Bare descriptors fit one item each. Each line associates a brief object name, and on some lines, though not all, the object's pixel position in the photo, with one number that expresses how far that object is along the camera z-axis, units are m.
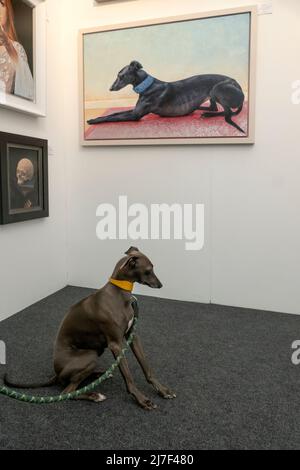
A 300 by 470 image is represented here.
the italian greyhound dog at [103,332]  1.85
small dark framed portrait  2.89
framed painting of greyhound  3.12
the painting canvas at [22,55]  2.77
